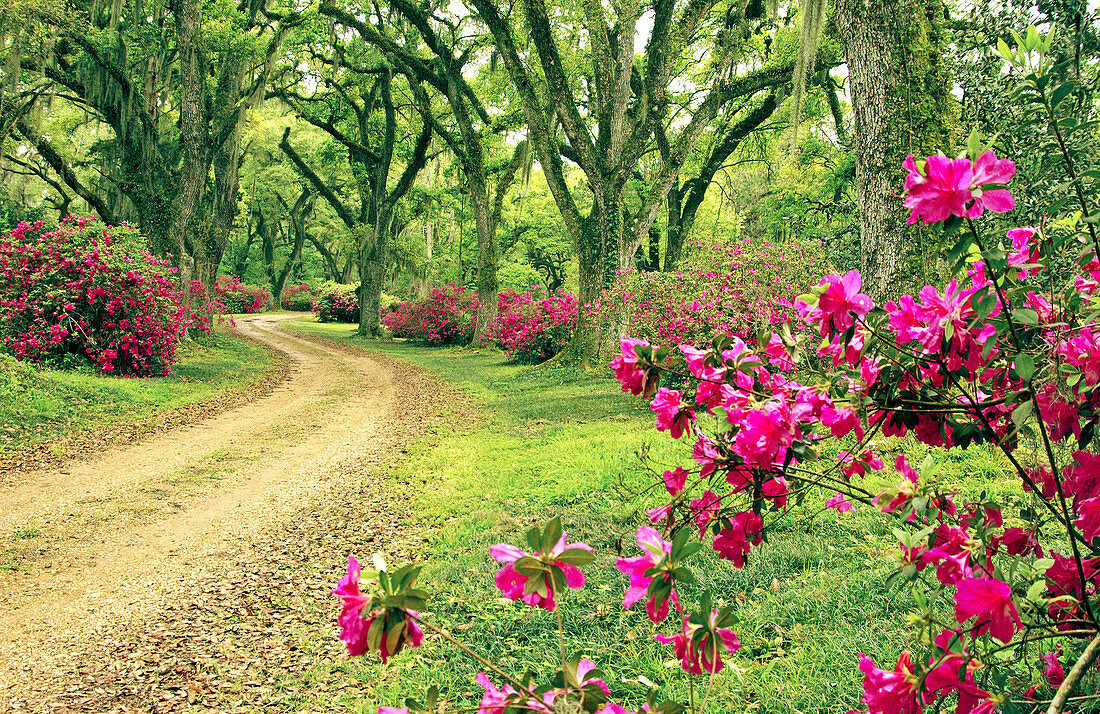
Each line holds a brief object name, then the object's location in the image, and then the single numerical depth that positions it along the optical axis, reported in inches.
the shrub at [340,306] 1307.8
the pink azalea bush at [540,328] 622.2
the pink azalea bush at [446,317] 890.7
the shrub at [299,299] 1658.5
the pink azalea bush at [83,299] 415.2
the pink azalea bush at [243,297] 1293.1
